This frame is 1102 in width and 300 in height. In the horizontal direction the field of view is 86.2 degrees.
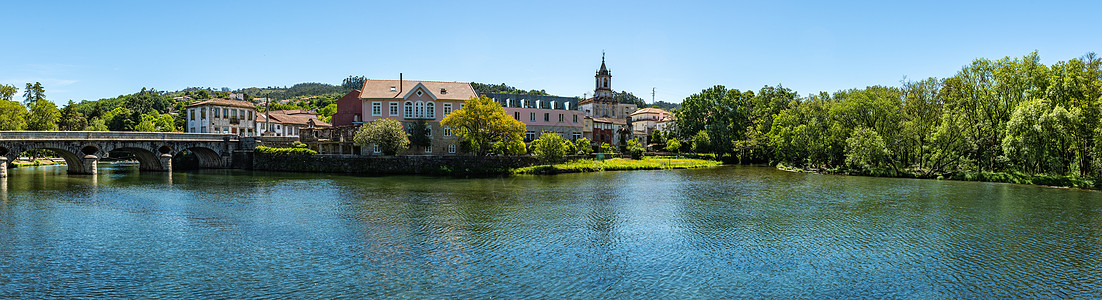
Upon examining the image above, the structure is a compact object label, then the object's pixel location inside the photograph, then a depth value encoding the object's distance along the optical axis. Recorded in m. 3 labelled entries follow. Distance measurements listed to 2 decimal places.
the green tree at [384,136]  57.84
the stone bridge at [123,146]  49.25
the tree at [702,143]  83.38
